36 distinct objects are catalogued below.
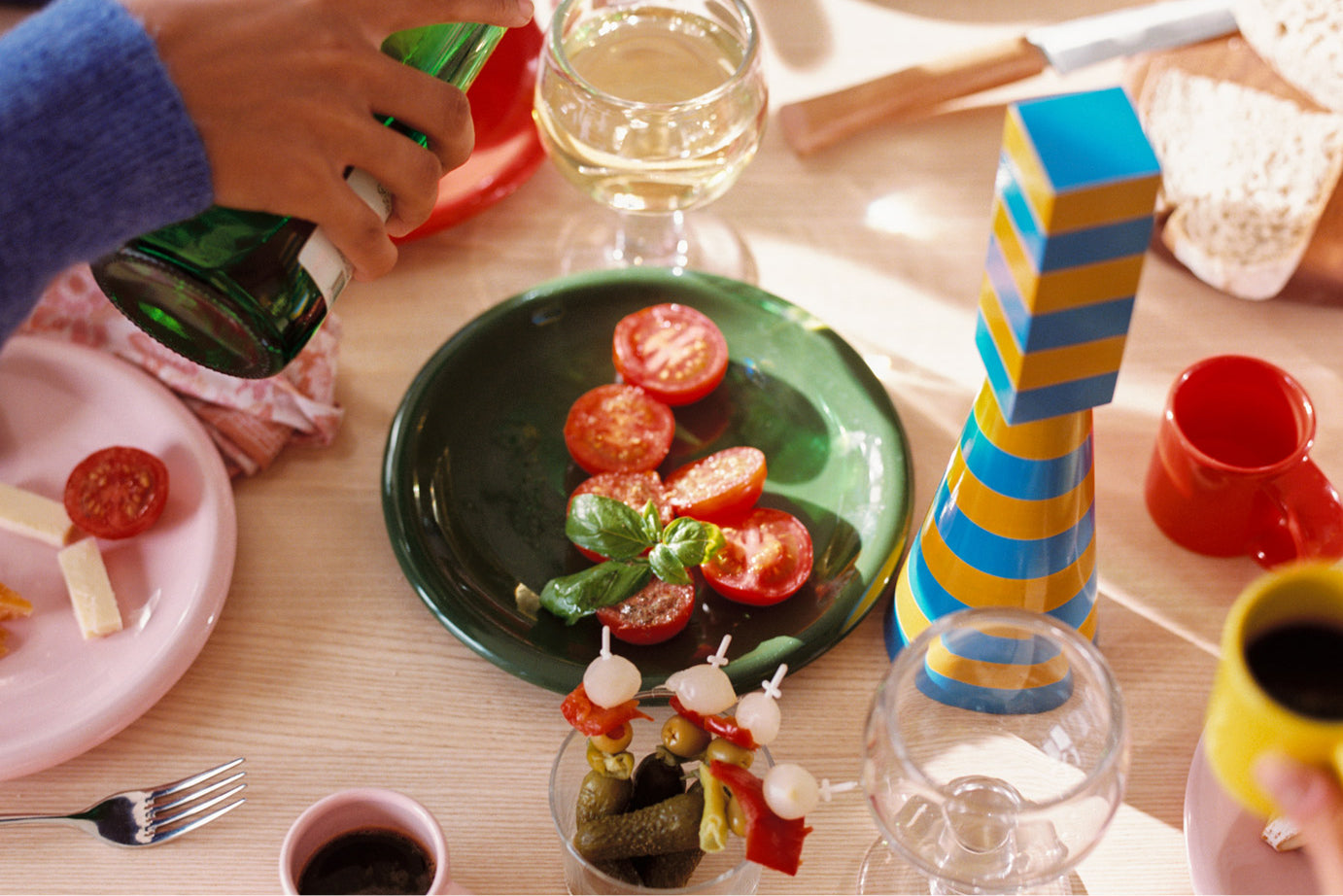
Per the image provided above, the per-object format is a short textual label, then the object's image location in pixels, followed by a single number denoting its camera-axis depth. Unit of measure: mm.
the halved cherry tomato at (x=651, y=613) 808
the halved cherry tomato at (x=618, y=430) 913
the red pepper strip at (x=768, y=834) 599
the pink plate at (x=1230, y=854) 703
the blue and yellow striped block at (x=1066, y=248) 538
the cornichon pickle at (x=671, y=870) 670
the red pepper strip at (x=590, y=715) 644
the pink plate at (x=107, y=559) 792
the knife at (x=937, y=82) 1152
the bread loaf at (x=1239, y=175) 977
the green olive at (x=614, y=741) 663
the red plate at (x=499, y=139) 1086
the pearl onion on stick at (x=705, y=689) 623
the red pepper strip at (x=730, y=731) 631
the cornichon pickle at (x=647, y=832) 644
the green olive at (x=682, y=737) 647
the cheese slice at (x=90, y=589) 829
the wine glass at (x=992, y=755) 570
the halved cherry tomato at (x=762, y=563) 832
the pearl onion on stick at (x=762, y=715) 618
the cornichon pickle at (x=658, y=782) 688
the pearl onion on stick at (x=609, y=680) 631
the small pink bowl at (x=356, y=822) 661
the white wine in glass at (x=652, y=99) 916
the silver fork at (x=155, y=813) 768
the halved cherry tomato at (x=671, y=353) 946
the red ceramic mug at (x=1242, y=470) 790
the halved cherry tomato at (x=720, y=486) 865
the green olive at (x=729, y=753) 627
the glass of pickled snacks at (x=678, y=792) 603
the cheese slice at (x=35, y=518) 871
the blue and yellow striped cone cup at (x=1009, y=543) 662
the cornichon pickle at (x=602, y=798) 677
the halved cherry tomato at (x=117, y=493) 862
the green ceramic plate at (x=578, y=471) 833
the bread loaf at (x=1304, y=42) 963
